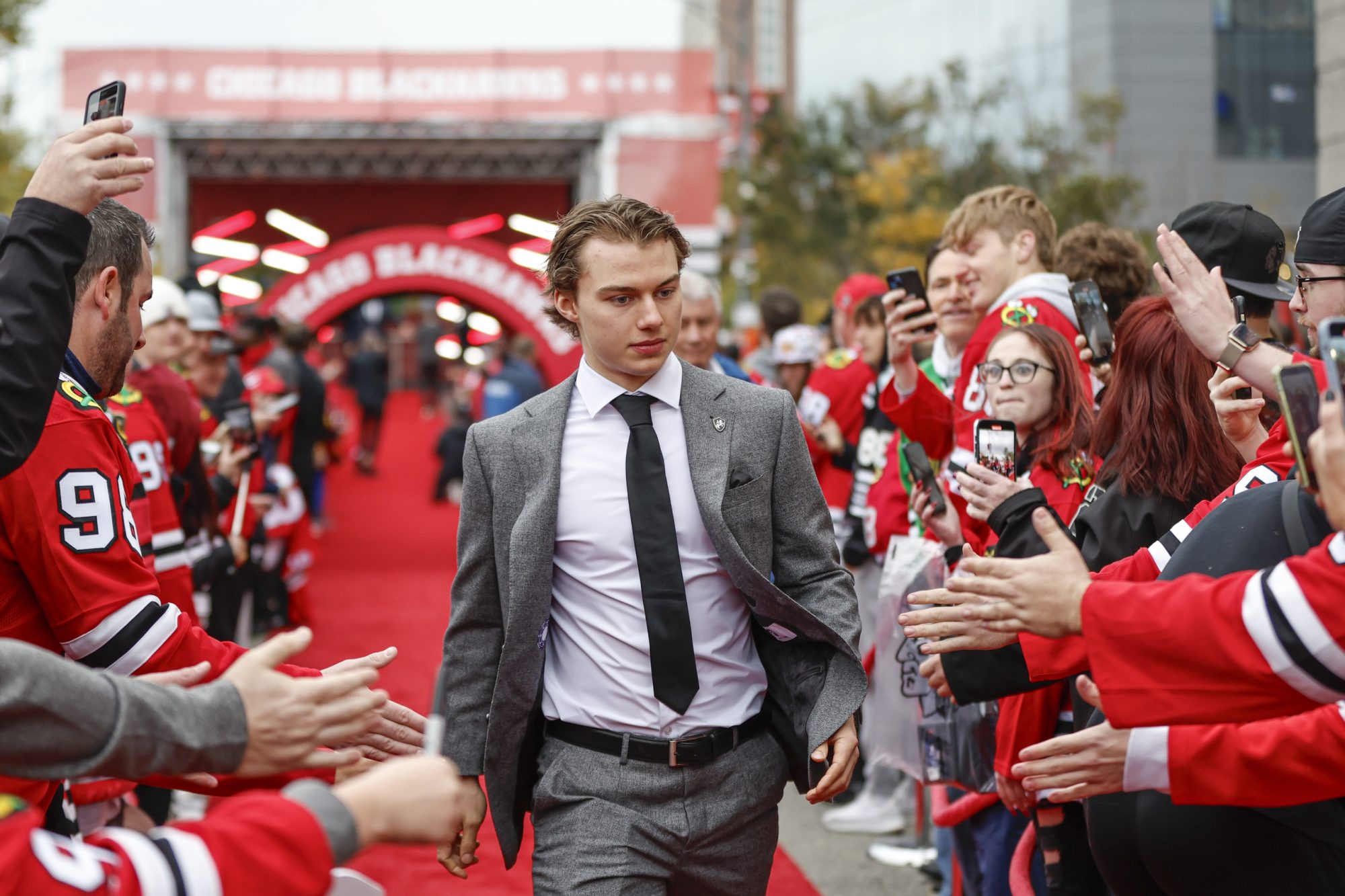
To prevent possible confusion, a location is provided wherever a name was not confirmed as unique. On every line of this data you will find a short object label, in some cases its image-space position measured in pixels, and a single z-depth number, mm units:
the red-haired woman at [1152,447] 3453
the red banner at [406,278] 16719
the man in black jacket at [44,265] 2461
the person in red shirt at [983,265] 4941
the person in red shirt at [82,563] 2666
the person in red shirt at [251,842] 1830
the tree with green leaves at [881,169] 21516
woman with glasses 3678
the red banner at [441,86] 23016
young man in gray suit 3086
